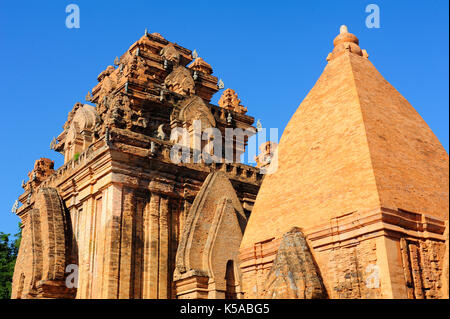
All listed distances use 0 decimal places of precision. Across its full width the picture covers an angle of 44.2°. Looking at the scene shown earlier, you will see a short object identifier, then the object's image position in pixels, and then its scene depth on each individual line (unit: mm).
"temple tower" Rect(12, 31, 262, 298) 15766
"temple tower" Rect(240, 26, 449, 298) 11117
